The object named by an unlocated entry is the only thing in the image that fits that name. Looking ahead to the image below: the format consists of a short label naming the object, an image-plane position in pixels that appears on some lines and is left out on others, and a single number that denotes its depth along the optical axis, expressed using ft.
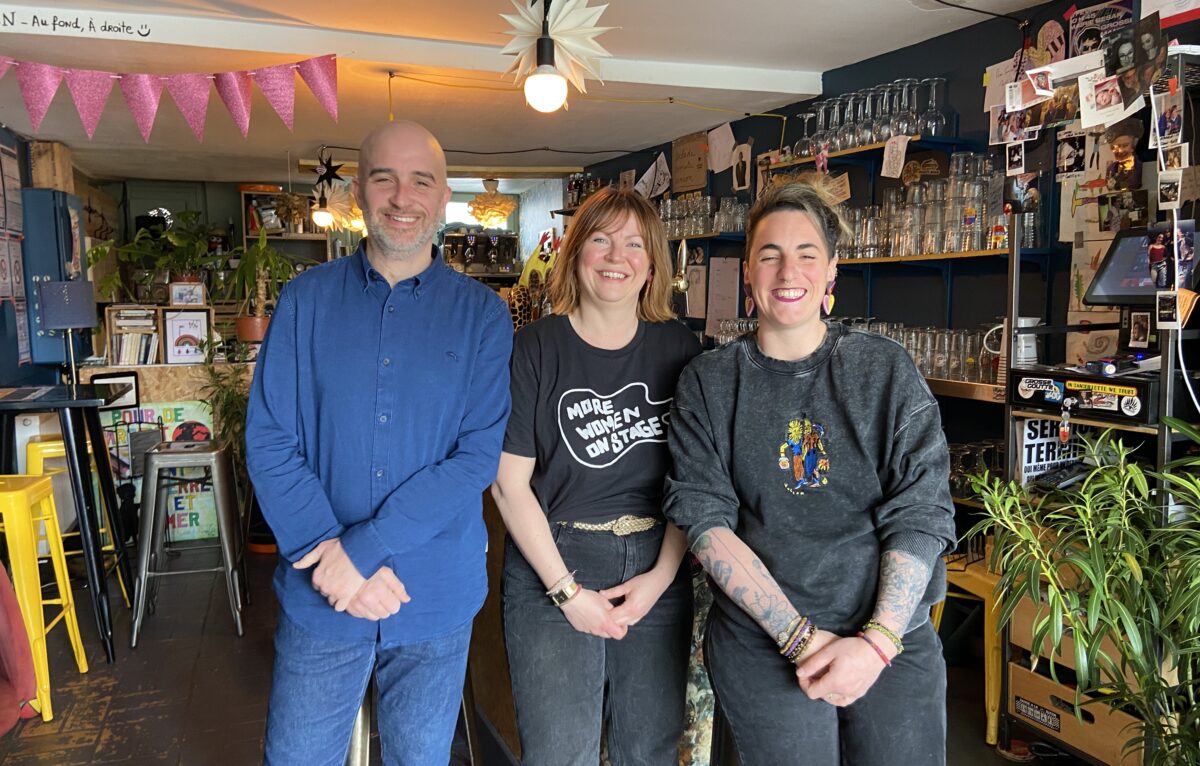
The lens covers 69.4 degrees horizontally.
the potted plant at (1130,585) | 6.23
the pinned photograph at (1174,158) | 7.23
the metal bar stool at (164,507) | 11.96
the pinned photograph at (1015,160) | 9.73
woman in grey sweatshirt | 4.94
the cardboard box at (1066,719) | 8.02
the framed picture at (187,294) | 17.65
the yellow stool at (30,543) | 9.69
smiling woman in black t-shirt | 5.67
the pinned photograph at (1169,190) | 7.18
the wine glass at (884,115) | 12.12
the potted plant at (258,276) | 16.19
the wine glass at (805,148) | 13.29
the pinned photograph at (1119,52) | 7.39
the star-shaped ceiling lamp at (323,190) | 21.88
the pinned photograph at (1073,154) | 9.74
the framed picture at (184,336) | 16.96
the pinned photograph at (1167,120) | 7.25
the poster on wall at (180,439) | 16.55
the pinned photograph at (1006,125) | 9.14
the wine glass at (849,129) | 12.65
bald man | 5.21
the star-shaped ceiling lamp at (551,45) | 8.71
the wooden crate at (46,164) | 18.85
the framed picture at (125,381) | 15.97
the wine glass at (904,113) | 11.91
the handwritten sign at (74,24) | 10.62
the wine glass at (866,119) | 12.37
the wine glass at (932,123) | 11.82
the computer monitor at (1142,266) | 7.28
